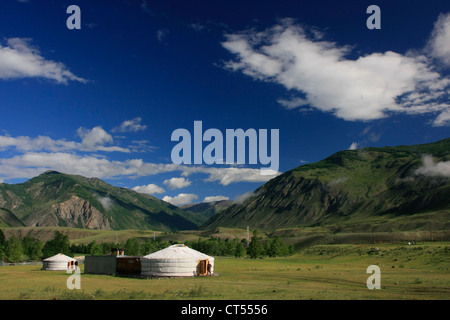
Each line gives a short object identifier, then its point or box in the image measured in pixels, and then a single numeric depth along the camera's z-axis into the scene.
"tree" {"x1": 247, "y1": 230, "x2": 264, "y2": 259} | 122.38
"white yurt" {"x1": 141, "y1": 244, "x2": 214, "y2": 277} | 49.06
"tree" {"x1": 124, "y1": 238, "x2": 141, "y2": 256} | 127.30
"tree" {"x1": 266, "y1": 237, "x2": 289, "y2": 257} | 129.75
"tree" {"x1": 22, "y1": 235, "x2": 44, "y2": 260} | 123.50
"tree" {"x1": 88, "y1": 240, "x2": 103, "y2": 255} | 136.56
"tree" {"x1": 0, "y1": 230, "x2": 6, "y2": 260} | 113.93
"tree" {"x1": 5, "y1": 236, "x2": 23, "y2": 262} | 114.19
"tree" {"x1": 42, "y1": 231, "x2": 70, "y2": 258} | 122.69
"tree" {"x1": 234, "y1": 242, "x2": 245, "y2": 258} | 128.50
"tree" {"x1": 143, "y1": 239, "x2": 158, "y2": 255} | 131.62
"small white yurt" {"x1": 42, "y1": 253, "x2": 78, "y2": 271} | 69.69
